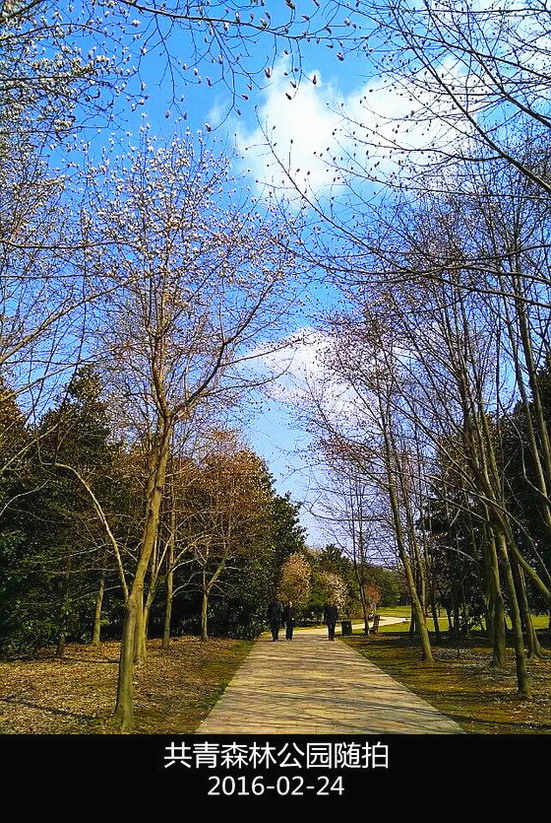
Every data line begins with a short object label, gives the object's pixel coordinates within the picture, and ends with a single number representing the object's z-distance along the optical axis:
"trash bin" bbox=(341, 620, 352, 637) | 29.62
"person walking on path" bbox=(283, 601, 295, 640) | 24.66
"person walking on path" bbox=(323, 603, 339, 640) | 23.88
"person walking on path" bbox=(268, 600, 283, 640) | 24.34
